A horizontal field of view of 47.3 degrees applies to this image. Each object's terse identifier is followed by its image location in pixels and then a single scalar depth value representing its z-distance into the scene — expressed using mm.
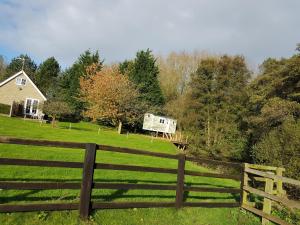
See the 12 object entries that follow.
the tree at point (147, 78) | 56906
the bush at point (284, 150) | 16934
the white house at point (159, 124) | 53562
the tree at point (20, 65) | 79969
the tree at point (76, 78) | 56656
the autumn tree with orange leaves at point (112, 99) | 48094
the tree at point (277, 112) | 17609
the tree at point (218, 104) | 40312
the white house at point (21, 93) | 46312
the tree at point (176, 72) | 63969
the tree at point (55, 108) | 37750
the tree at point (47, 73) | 69131
